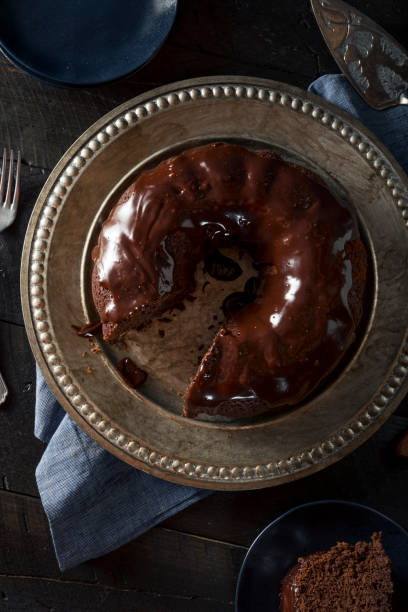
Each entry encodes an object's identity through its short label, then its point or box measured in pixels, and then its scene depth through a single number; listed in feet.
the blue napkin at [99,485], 4.16
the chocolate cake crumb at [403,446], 4.19
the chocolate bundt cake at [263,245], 3.89
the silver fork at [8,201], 4.21
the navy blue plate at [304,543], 4.11
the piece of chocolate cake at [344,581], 4.05
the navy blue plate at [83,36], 4.15
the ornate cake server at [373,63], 4.20
